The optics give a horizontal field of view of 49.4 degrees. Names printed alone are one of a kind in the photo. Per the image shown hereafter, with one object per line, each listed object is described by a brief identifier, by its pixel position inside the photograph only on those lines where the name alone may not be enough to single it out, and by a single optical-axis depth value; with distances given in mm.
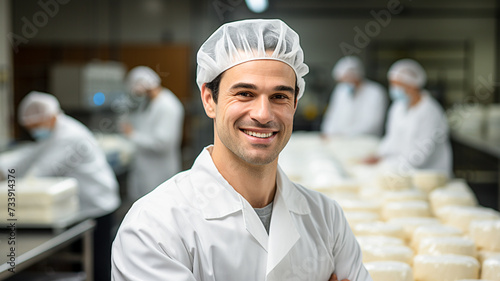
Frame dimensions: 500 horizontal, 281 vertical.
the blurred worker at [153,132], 4983
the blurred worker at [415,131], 3785
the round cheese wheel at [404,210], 2111
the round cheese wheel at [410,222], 1923
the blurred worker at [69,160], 3293
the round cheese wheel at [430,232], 1811
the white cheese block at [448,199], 2303
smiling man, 1134
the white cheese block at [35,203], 2480
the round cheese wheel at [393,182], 2535
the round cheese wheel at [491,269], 1537
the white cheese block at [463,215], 1984
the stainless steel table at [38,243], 2129
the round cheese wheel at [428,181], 2773
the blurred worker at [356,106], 5453
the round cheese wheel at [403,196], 2287
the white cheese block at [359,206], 2137
